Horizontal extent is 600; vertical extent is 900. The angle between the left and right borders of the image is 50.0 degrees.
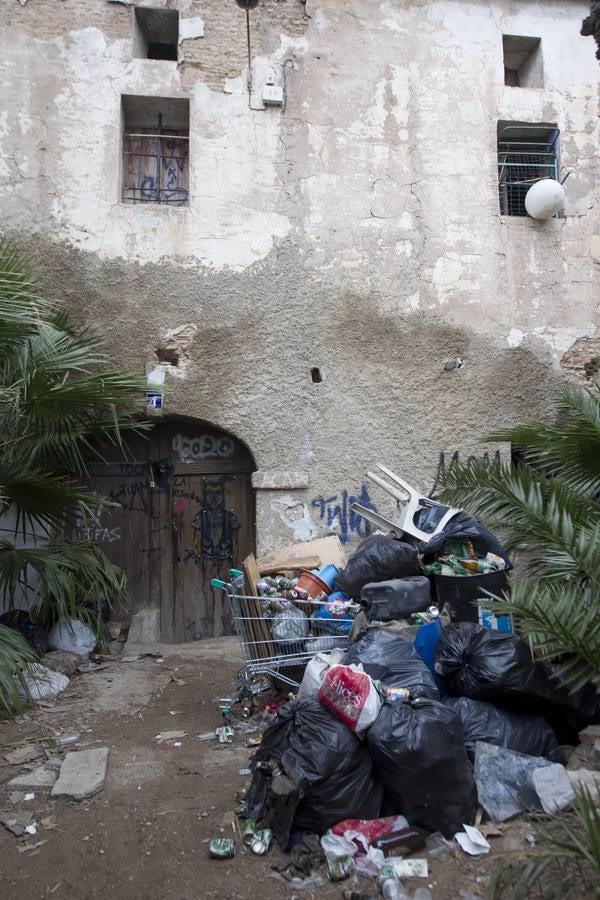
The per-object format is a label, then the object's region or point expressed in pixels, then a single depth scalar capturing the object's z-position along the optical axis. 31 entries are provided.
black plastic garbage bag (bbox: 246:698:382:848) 2.59
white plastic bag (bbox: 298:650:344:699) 3.13
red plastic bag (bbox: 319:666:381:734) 2.73
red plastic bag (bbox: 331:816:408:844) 2.58
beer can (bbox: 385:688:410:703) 2.90
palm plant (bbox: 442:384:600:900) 1.97
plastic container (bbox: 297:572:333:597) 4.35
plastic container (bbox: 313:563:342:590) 4.59
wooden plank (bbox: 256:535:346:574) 5.23
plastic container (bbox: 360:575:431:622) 3.74
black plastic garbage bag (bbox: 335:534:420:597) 4.07
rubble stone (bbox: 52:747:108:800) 3.10
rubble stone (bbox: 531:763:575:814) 2.64
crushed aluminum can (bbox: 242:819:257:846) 2.65
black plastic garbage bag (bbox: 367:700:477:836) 2.62
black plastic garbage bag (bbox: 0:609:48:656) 5.25
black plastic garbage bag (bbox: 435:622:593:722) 3.10
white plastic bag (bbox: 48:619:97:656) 5.34
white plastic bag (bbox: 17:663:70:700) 4.46
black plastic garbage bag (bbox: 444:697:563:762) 3.05
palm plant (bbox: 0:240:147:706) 4.20
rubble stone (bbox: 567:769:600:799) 2.55
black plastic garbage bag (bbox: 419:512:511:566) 4.21
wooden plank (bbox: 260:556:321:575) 4.73
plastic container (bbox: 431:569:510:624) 3.86
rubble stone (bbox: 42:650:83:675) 5.00
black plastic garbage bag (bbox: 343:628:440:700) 3.12
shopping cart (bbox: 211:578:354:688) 3.76
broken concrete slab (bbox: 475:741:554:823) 2.74
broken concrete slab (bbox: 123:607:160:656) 5.87
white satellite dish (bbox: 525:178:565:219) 6.30
